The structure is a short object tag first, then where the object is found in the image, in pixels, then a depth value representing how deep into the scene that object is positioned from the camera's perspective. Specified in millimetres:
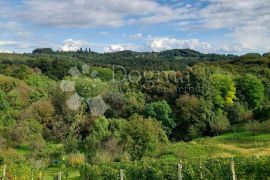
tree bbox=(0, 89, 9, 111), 52322
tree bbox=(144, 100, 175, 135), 45531
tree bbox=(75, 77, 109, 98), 52719
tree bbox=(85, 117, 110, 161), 33781
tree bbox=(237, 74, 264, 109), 53938
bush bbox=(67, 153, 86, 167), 32938
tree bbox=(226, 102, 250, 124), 48781
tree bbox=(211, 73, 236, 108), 51500
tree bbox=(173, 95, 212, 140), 46000
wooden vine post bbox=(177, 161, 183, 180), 17297
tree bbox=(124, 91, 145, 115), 48250
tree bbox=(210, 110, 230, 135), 46031
